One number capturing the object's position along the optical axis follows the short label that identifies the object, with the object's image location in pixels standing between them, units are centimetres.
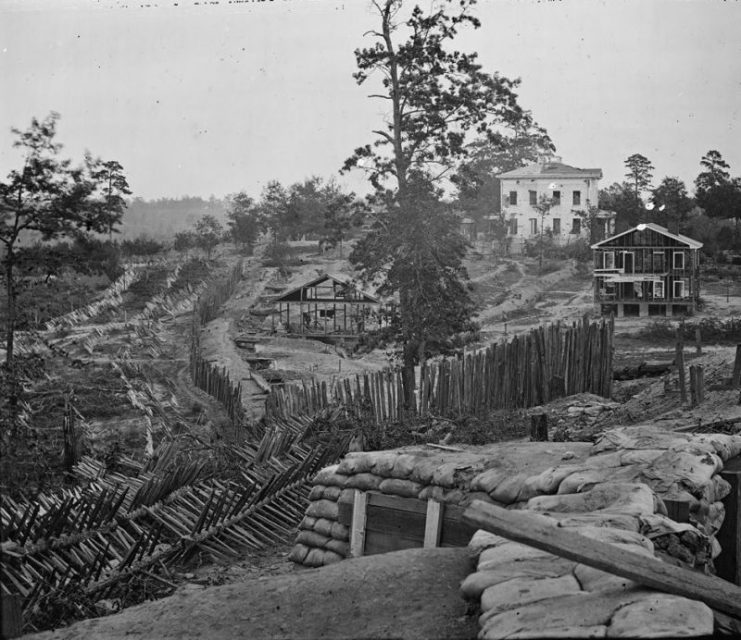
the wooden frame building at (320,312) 3119
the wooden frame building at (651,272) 2973
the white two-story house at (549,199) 4303
